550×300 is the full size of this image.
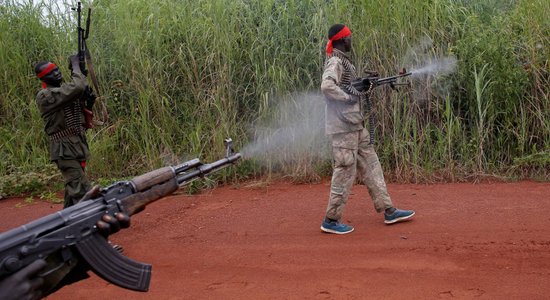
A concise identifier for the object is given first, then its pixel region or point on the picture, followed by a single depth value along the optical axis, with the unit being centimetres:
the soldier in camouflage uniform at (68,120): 506
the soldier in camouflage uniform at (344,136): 508
